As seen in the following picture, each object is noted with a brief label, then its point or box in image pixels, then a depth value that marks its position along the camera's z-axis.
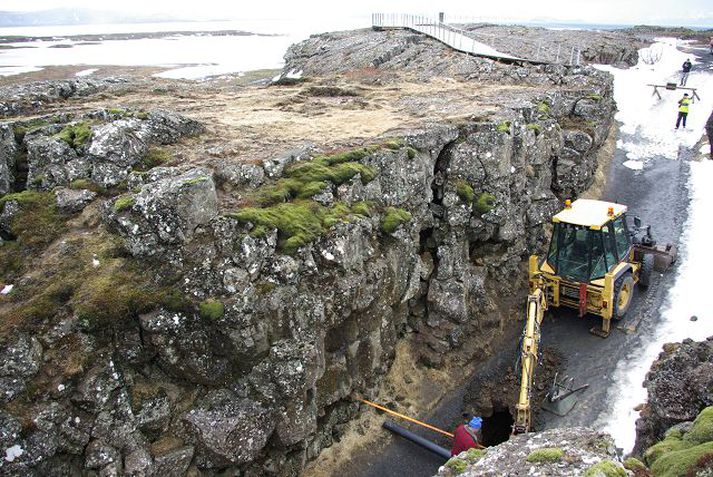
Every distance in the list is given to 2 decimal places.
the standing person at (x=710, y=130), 37.62
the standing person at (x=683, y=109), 42.03
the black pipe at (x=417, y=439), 17.05
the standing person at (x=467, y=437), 15.05
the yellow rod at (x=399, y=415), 18.16
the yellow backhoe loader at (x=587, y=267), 19.72
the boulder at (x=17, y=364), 11.98
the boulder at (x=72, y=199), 16.11
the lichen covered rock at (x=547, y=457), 9.21
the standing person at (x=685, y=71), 53.10
